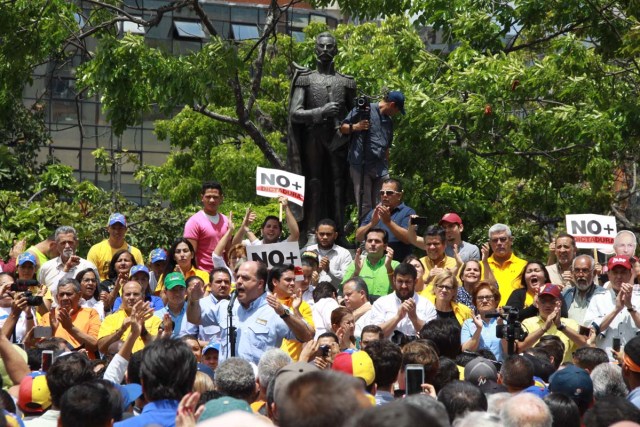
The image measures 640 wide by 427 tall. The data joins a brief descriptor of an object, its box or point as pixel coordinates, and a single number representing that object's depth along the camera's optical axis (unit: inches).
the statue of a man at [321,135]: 583.5
